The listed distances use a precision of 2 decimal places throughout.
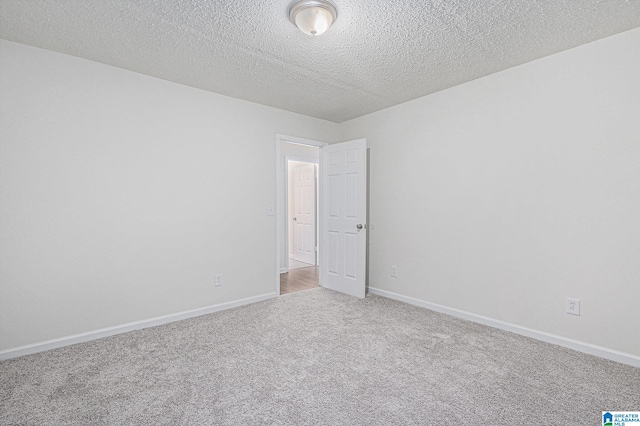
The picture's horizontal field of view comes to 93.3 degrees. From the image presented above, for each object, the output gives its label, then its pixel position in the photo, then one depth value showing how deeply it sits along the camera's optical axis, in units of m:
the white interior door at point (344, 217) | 3.88
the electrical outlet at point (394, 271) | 3.82
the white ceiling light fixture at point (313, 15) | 1.84
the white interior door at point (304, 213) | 6.25
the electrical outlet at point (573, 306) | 2.44
